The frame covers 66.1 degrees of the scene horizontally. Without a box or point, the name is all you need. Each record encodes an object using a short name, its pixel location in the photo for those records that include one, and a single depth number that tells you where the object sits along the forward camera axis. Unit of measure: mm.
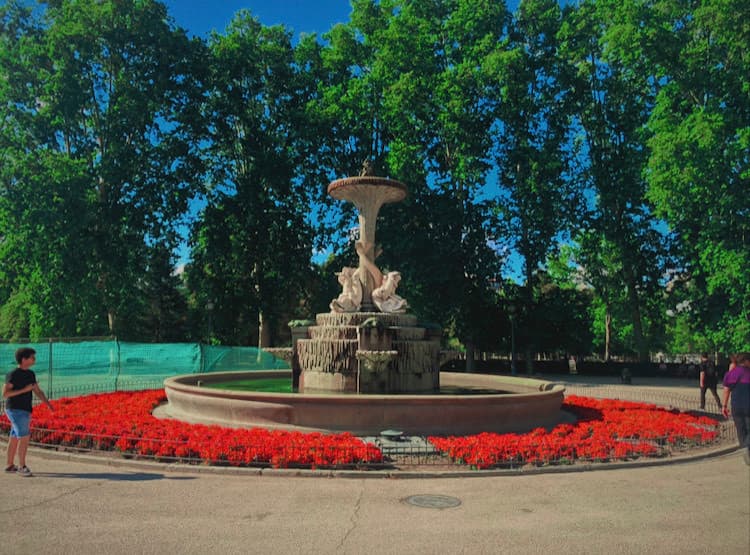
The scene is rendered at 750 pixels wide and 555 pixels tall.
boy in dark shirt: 7918
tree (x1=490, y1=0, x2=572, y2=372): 34406
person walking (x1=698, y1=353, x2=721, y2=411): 17906
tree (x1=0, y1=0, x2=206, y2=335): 29703
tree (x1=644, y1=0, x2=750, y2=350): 26781
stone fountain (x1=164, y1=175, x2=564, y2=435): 10852
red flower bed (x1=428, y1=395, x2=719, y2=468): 8984
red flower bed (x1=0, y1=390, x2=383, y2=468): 8586
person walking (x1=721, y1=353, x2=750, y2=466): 8078
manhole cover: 6810
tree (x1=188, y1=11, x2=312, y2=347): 35500
